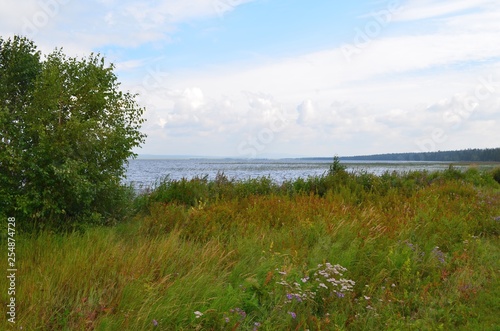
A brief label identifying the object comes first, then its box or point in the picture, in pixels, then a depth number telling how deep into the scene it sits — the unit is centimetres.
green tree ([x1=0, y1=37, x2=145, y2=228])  734
